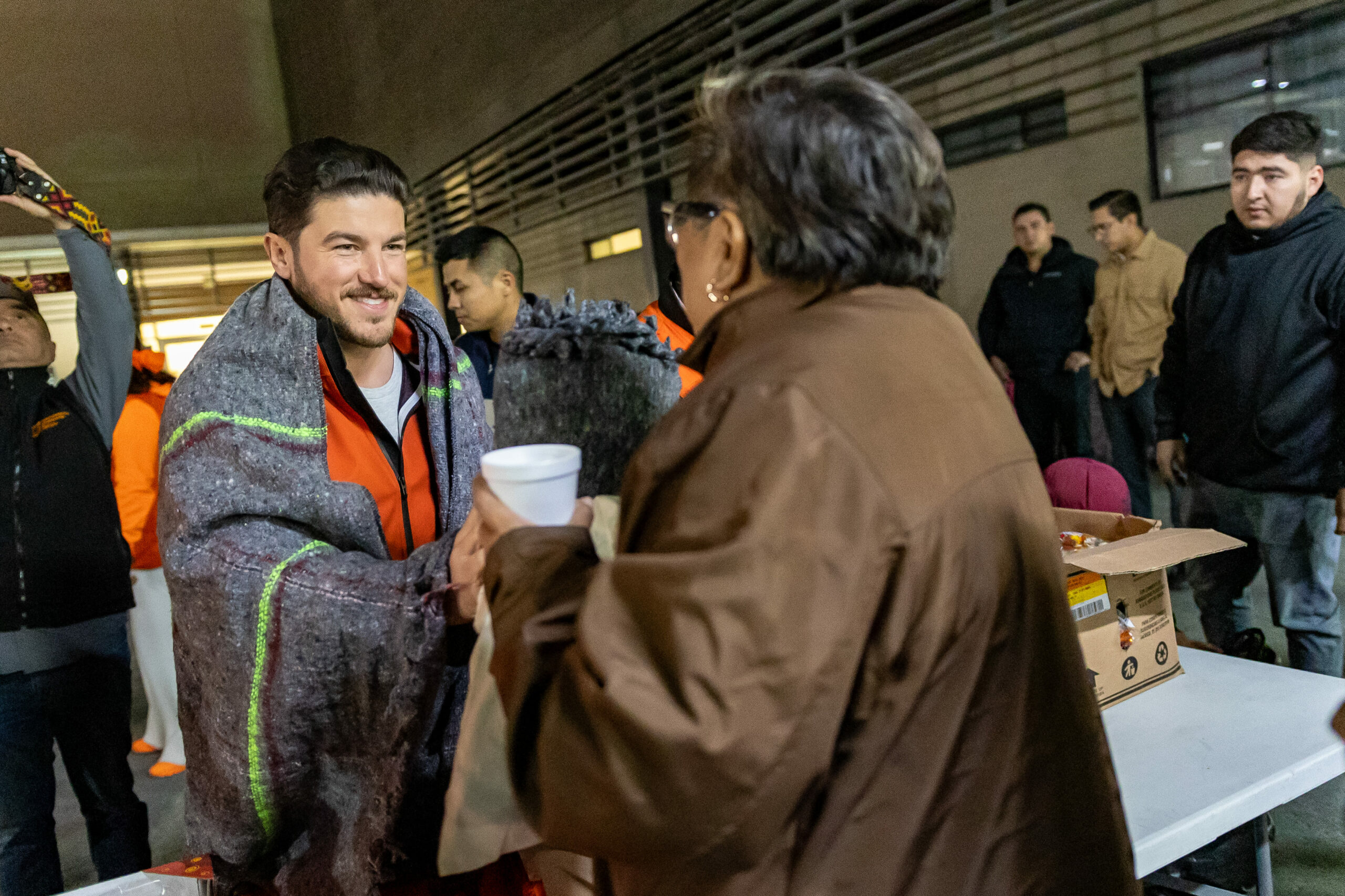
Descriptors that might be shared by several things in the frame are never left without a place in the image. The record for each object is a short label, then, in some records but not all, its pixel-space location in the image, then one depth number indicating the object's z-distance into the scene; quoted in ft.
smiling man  3.84
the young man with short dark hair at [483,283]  11.54
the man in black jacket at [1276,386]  8.43
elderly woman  2.22
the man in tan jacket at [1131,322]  12.90
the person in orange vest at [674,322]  6.49
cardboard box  5.27
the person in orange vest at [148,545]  11.01
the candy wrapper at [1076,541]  6.12
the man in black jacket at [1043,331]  14.08
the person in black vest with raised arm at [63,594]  7.34
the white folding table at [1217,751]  4.17
